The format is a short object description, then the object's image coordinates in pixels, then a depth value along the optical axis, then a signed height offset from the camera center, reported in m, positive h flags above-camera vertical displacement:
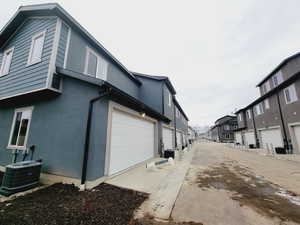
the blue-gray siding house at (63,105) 4.35 +1.40
